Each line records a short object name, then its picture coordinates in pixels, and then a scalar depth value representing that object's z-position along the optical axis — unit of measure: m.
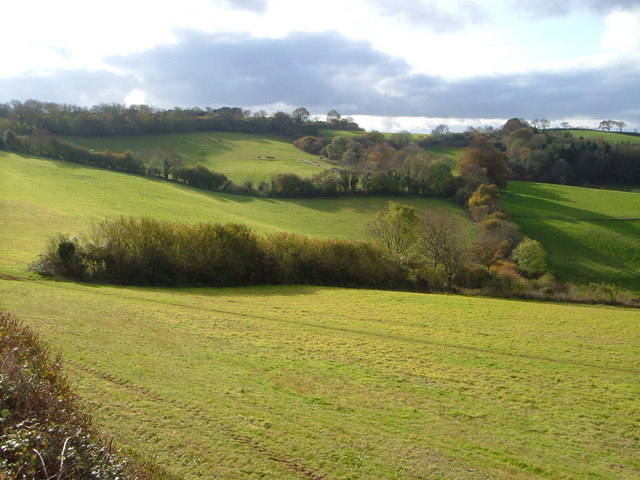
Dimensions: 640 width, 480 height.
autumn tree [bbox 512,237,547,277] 55.72
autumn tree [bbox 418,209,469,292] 49.59
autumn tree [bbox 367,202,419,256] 58.03
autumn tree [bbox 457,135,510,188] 85.50
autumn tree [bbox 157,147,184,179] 89.75
